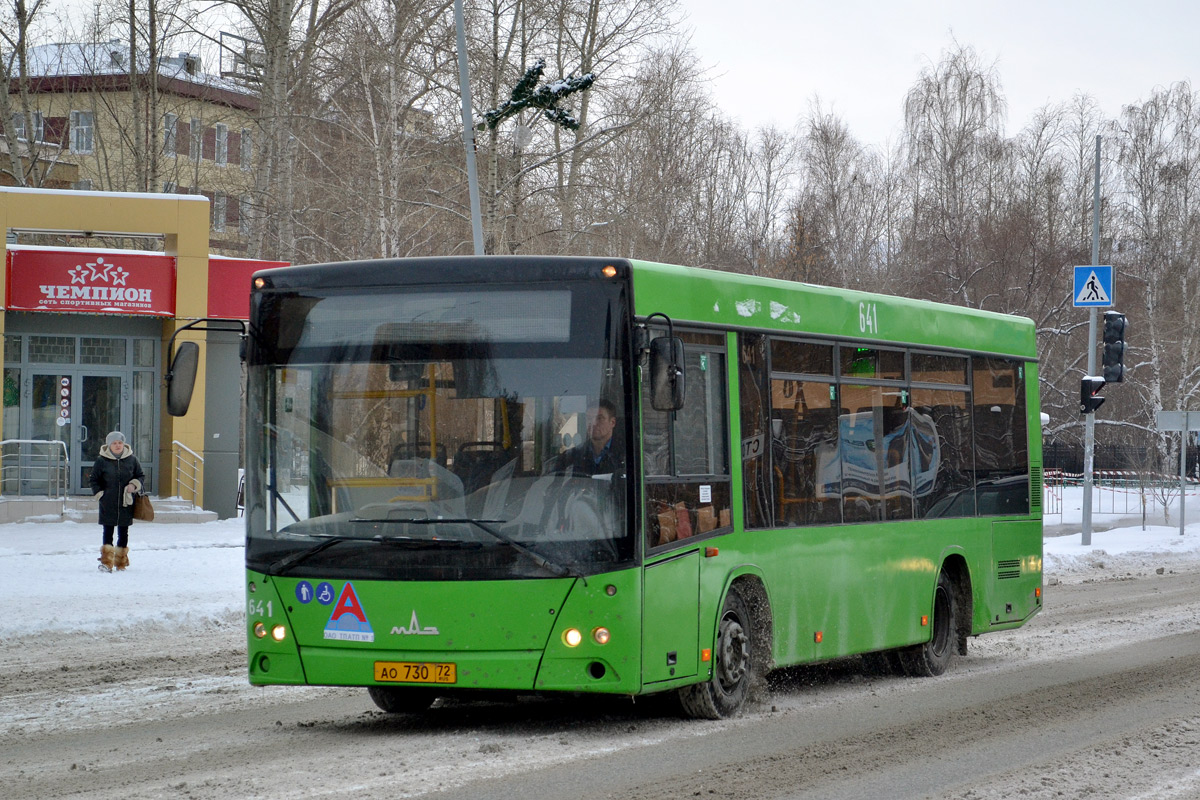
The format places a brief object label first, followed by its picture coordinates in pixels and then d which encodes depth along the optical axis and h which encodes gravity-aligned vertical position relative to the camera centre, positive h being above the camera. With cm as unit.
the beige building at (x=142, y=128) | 4228 +987
